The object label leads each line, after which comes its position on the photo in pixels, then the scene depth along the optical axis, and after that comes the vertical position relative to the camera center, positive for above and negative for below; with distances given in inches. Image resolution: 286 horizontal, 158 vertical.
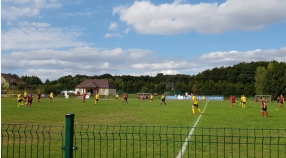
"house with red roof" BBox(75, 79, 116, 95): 4072.3 +10.6
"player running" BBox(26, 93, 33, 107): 1331.7 -39.7
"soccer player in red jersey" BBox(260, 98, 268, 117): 913.5 -52.7
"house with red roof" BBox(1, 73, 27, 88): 3867.9 +100.8
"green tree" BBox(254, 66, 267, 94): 2969.0 +81.6
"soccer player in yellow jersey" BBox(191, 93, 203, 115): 988.0 -40.6
